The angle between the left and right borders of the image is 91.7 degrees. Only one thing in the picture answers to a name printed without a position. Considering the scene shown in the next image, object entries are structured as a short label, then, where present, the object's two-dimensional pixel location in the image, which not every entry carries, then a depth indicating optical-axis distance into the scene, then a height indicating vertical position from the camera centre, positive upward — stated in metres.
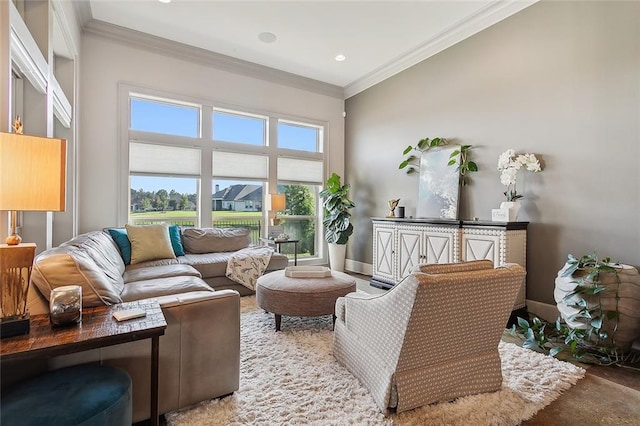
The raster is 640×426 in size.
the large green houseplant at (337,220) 5.41 -0.16
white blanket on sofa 3.84 -0.72
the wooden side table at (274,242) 4.84 -0.50
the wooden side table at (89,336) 1.17 -0.52
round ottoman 2.65 -0.74
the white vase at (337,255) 5.56 -0.80
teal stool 1.09 -0.73
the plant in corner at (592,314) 2.35 -0.77
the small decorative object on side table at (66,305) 1.36 -0.44
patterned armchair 1.54 -0.66
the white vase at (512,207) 3.26 +0.06
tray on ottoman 3.02 -0.61
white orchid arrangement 3.21 +0.50
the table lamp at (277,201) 4.98 +0.14
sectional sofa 1.51 -0.71
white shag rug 1.66 -1.11
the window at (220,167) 4.53 +0.70
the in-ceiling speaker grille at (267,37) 4.20 +2.38
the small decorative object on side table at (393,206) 4.74 +0.09
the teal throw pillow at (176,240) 4.09 -0.42
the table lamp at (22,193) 1.23 +0.06
